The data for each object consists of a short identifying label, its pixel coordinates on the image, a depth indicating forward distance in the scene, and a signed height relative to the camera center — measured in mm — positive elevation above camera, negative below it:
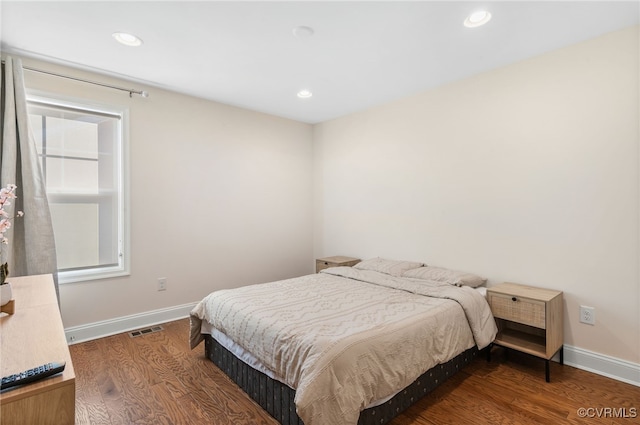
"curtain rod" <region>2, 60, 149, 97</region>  2660 +1232
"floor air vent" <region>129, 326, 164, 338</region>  3061 -1168
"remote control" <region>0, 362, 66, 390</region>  813 -433
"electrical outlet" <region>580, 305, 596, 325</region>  2380 -799
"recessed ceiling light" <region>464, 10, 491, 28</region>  2051 +1302
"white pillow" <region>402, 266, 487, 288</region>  2773 -598
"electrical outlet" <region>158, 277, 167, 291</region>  3364 -748
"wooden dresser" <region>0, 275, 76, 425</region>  807 -455
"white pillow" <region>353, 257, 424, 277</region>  3248 -578
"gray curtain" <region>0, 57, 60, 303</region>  2459 +268
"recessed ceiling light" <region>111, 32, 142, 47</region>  2286 +1317
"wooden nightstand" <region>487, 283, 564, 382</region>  2264 -787
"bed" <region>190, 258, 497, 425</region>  1571 -774
